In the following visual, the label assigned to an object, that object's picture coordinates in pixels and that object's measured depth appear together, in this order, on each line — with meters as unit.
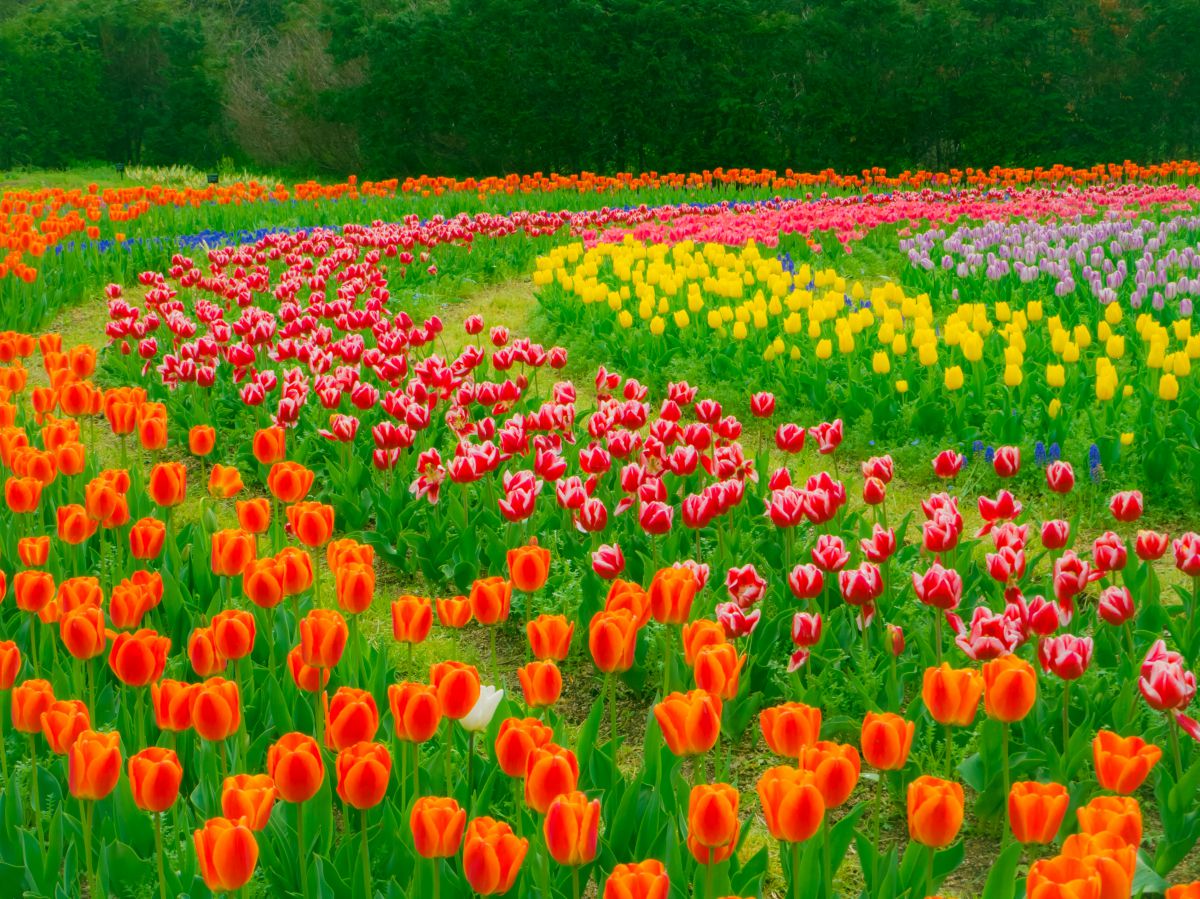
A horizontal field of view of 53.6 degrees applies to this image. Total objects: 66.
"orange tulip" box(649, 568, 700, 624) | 2.72
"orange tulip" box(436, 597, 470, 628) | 2.76
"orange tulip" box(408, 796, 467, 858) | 1.89
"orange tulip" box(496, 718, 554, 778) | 2.08
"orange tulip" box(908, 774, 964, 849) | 1.81
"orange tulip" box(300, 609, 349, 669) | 2.47
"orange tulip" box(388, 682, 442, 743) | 2.19
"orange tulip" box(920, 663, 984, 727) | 2.26
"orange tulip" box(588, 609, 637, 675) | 2.41
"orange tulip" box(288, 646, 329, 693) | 2.56
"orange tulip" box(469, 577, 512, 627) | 2.73
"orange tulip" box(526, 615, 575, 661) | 2.52
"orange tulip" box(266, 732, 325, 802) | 1.99
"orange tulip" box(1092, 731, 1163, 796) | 1.99
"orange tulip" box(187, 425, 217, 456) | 4.28
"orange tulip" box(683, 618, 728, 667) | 2.41
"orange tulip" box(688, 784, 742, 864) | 1.81
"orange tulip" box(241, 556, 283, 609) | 2.81
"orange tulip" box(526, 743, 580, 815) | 1.90
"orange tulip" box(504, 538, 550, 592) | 2.89
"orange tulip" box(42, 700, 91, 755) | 2.21
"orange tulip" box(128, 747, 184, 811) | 1.98
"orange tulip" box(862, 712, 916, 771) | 2.02
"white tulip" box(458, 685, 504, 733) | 2.46
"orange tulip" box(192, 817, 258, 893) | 1.76
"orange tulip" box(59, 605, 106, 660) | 2.60
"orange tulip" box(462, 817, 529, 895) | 1.79
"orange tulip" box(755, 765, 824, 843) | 1.80
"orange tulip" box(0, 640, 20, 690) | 2.48
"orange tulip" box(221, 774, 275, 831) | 1.87
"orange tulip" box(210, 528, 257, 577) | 3.10
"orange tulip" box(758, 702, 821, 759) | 2.10
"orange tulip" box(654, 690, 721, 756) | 2.06
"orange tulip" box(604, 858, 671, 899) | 1.62
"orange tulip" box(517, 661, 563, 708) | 2.35
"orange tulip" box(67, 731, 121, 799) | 2.03
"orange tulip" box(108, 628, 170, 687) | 2.46
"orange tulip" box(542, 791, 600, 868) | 1.81
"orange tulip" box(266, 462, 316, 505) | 3.63
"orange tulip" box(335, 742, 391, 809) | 1.99
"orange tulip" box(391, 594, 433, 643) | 2.69
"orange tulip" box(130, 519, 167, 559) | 3.27
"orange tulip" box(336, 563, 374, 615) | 2.79
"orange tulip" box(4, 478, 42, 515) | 3.55
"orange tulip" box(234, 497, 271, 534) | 3.36
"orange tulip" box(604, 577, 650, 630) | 2.63
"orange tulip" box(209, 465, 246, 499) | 3.75
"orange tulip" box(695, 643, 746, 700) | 2.23
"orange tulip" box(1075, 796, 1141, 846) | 1.67
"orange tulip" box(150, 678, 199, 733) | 2.29
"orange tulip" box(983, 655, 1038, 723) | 2.25
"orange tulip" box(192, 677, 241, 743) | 2.18
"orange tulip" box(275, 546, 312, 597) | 2.90
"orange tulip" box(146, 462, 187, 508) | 3.61
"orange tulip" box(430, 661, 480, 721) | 2.20
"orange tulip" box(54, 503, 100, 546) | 3.32
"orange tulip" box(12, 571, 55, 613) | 2.85
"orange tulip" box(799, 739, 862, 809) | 1.87
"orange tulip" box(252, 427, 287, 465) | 4.06
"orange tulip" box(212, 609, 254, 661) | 2.56
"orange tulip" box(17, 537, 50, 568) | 3.17
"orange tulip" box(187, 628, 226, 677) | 2.58
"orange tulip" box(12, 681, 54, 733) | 2.35
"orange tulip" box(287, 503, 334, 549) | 3.22
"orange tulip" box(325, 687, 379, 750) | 2.12
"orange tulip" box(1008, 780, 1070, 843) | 1.88
